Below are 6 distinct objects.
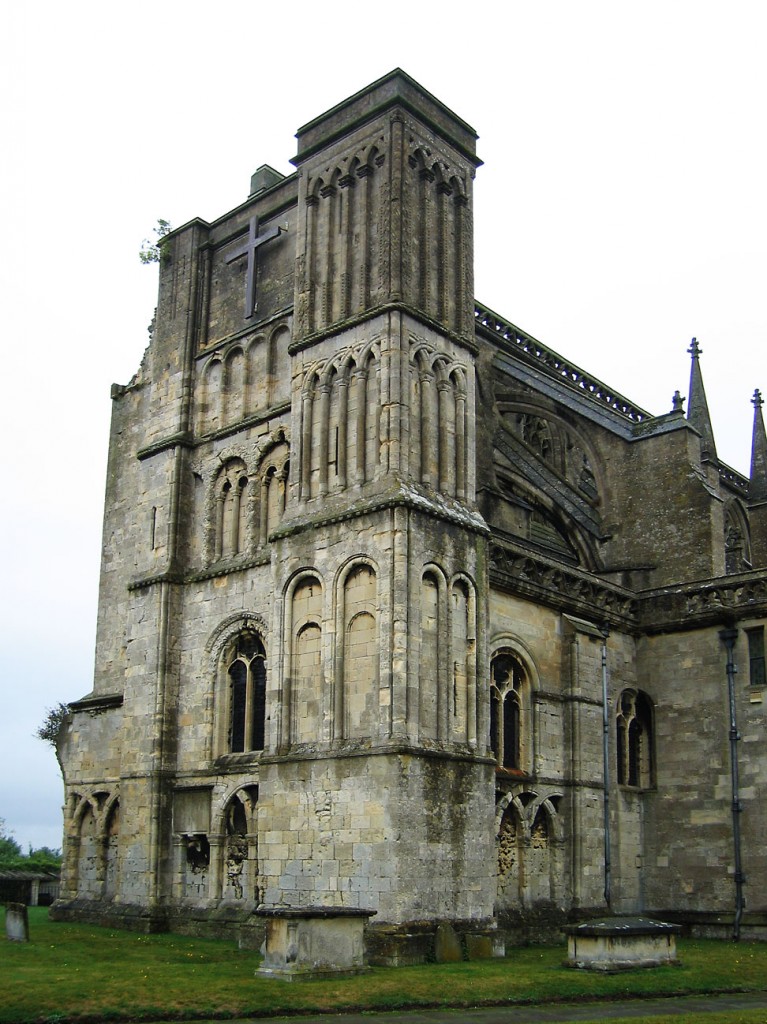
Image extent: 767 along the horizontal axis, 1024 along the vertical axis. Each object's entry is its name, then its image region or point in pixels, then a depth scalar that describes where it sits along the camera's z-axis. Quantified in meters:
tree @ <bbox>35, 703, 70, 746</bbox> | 42.58
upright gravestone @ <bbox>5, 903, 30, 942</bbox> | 19.67
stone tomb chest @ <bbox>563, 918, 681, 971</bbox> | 16.66
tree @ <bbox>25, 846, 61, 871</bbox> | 39.59
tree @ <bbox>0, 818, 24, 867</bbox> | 61.77
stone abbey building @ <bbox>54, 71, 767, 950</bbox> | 19.80
